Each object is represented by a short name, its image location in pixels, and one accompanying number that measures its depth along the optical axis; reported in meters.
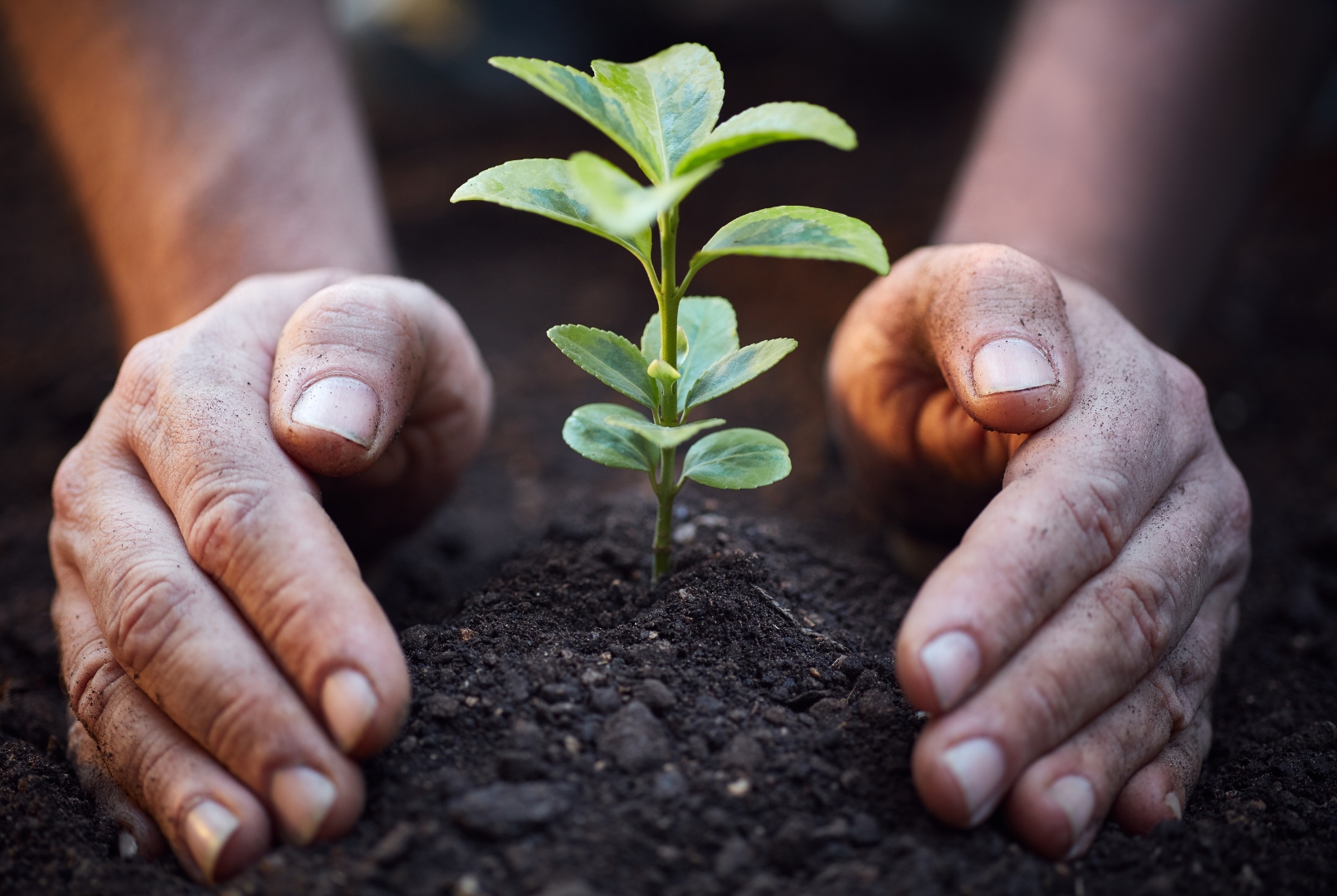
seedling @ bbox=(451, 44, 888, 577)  0.33
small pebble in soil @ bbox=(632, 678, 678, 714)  0.35
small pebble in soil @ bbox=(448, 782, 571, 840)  0.33
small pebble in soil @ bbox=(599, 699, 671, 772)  0.34
